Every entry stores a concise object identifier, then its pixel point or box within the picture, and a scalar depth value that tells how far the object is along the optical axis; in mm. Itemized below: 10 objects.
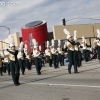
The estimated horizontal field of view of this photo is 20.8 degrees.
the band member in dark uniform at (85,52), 24177
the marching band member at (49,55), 24750
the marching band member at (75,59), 13567
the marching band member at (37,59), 16781
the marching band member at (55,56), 20781
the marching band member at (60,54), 23759
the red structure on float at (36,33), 45844
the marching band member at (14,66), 11875
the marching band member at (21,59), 19644
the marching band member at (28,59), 24891
